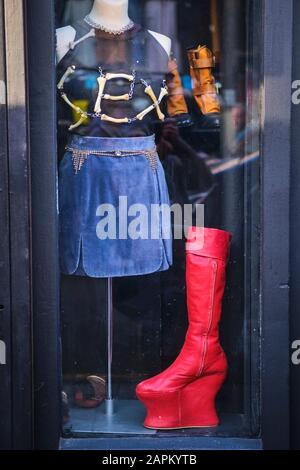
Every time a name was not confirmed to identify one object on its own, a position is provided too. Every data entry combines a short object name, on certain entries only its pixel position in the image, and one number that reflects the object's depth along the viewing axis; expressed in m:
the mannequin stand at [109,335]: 2.88
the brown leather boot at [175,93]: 2.79
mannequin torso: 2.64
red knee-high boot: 2.71
